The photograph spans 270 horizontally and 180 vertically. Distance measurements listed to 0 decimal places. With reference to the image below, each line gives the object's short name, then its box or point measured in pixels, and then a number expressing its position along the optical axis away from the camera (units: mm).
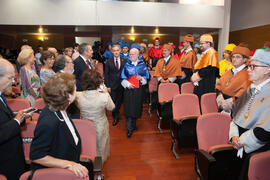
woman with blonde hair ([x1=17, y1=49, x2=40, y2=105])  2742
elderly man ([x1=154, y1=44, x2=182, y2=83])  4352
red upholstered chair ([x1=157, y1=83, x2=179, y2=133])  3564
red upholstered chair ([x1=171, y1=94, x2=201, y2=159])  2631
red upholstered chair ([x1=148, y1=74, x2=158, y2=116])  5059
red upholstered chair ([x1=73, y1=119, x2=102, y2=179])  1815
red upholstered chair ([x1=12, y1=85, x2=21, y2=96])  4135
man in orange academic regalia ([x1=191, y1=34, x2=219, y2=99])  3502
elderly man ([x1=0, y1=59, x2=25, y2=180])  1322
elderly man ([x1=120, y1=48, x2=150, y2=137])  3484
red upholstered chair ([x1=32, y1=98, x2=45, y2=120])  2453
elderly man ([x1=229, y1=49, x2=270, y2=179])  1458
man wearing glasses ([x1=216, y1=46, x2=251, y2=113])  2412
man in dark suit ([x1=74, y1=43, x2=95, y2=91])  3309
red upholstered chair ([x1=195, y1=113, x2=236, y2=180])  1703
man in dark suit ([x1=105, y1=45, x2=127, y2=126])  4039
